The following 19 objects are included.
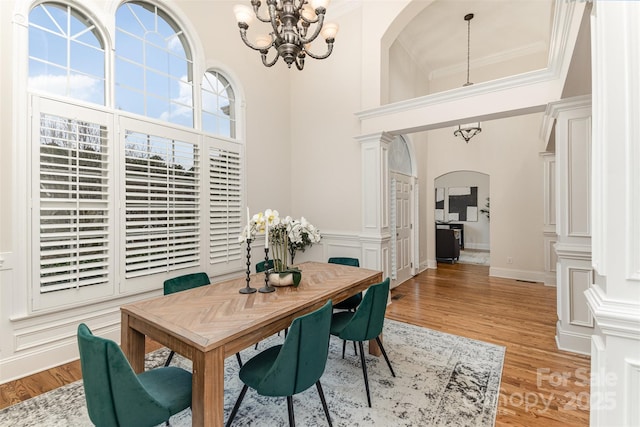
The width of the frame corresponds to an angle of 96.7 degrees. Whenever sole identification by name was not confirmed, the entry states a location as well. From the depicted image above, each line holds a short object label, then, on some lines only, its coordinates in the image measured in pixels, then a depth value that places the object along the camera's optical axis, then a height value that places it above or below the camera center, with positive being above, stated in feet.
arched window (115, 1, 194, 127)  9.95 +5.63
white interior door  17.08 -0.87
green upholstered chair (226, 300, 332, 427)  4.81 -2.65
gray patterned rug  6.26 -4.52
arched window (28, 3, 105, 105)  8.17 +4.90
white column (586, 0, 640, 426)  3.32 +0.03
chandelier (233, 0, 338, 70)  6.91 +4.83
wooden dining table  4.42 -1.97
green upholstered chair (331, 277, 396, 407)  6.81 -2.61
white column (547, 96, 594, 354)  9.16 -0.19
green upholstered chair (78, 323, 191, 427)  3.96 -2.49
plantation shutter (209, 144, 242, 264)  12.35 +0.46
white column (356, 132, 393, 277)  13.37 +0.71
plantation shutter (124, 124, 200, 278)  9.80 +0.38
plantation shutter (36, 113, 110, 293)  8.02 +0.33
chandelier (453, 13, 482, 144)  15.60 +5.76
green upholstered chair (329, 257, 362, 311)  9.84 -3.11
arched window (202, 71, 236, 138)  12.45 +4.96
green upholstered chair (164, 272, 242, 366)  7.72 -1.96
